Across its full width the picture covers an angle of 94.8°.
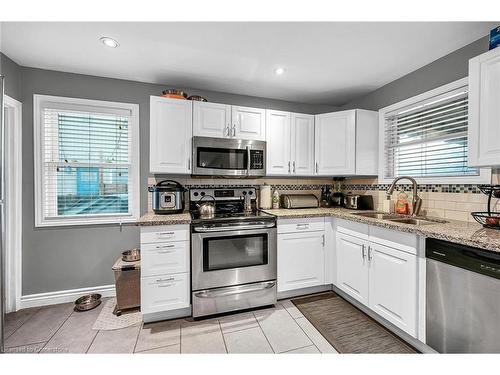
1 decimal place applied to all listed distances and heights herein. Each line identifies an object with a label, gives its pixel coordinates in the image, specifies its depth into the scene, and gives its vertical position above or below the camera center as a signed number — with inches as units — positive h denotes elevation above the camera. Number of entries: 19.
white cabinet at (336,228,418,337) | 67.3 -31.2
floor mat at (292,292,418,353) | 69.0 -48.8
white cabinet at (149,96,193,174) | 93.8 +20.2
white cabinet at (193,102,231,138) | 98.6 +28.3
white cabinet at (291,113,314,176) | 114.7 +20.4
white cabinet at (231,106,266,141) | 104.2 +28.5
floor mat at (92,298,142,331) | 79.8 -49.5
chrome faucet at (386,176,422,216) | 88.4 -6.1
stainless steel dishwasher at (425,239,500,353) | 50.4 -27.3
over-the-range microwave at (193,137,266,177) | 97.2 +11.9
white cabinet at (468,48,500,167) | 60.1 +20.7
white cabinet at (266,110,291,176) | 109.9 +20.2
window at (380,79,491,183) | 80.3 +19.2
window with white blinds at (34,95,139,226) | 94.3 +9.6
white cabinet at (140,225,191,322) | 79.8 -31.1
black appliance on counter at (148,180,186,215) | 90.4 -5.6
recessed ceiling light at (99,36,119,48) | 73.0 +46.1
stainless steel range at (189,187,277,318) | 83.7 -29.7
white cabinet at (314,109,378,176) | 108.2 +20.3
